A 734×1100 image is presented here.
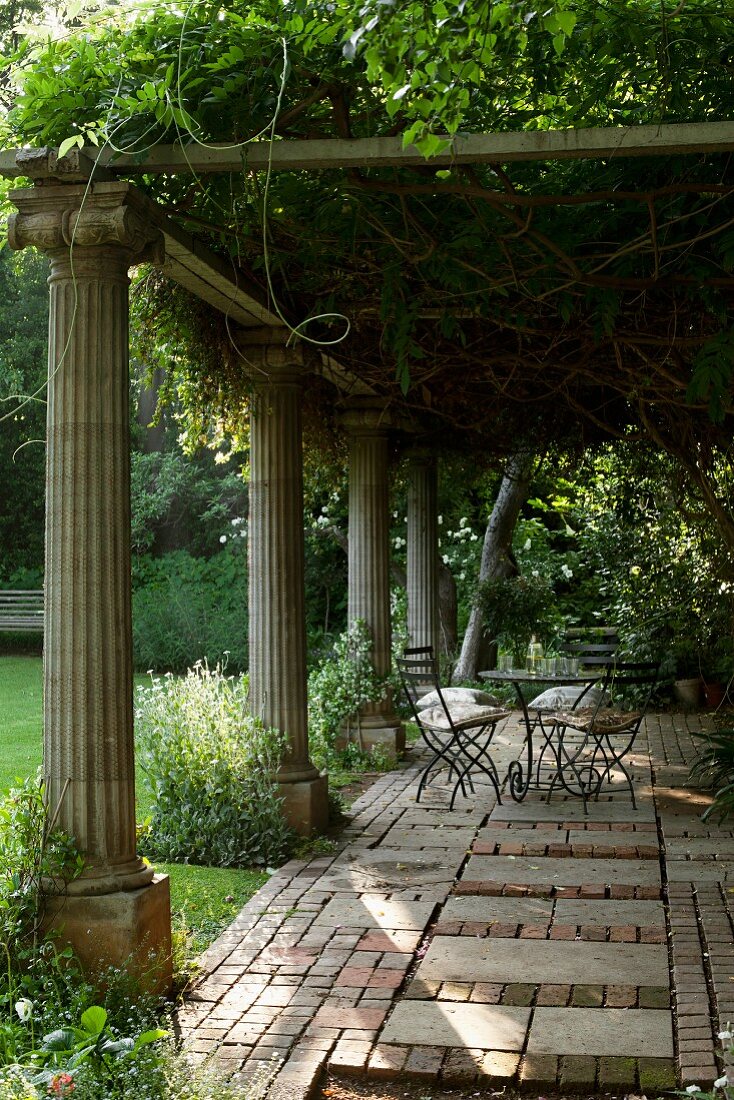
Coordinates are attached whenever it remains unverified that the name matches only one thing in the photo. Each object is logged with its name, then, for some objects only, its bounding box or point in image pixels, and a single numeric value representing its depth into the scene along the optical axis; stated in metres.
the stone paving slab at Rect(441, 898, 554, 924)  5.46
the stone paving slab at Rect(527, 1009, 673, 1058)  3.89
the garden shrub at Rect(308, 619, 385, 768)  9.70
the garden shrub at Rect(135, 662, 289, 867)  6.43
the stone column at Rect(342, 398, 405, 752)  10.10
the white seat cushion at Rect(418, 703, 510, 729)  8.16
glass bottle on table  8.21
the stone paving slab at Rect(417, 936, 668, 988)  4.62
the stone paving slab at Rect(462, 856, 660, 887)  6.07
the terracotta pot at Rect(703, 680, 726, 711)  13.02
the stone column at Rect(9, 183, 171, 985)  4.30
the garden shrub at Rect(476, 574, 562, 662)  14.72
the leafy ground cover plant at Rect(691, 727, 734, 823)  7.50
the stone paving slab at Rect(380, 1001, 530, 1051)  4.00
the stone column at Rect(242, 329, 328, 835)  7.08
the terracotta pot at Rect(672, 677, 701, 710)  13.20
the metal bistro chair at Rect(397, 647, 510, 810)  8.15
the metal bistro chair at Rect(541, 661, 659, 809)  8.02
